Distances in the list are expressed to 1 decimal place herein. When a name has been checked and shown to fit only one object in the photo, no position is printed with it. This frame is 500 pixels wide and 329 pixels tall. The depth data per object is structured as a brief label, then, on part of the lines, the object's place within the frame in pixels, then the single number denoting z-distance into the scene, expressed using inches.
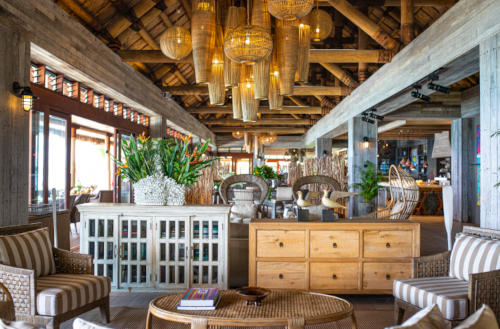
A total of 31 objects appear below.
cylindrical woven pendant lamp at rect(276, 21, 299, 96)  169.0
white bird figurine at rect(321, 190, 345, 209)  169.0
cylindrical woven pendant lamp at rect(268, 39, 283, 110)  193.6
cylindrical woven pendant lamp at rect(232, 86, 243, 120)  230.7
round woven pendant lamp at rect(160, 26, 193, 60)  181.5
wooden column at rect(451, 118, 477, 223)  379.2
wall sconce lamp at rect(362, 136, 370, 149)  381.1
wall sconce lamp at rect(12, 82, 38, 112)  175.8
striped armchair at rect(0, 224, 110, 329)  105.7
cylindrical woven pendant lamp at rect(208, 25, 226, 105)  181.8
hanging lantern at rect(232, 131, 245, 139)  701.9
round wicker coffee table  87.0
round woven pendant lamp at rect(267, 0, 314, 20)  132.9
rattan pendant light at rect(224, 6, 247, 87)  173.3
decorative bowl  96.7
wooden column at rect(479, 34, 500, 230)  152.9
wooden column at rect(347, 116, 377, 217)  373.9
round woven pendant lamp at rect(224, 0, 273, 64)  145.2
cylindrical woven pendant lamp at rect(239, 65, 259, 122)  208.4
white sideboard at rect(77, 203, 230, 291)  154.9
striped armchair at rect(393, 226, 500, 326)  102.0
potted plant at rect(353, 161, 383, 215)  356.8
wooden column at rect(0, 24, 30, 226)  169.5
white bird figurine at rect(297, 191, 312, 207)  173.3
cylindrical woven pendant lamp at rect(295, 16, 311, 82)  173.9
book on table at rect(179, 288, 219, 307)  94.2
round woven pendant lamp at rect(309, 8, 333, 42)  187.6
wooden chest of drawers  152.8
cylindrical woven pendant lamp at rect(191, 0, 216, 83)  159.8
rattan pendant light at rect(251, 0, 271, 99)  164.9
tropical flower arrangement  159.0
